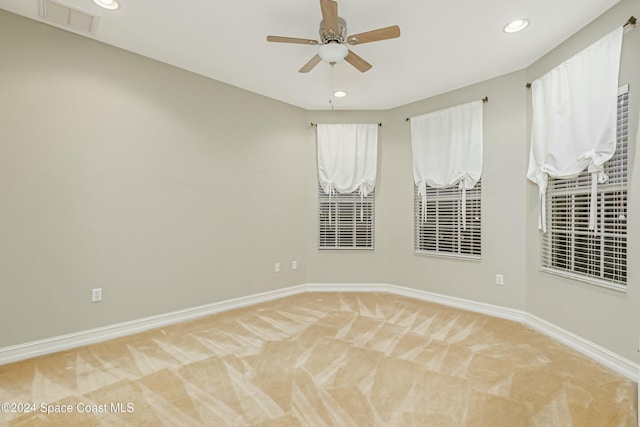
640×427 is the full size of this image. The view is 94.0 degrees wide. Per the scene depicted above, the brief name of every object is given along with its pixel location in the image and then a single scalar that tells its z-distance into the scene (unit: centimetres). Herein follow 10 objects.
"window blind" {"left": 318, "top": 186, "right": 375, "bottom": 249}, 475
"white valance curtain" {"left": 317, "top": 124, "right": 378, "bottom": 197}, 464
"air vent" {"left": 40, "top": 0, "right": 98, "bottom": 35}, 240
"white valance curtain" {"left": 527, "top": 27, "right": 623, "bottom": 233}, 244
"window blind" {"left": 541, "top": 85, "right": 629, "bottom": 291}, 240
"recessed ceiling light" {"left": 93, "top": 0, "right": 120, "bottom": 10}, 235
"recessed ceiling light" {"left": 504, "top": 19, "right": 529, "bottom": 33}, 257
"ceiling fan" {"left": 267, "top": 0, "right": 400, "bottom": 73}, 213
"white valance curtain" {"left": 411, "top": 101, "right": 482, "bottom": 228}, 378
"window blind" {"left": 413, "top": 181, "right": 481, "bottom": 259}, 384
